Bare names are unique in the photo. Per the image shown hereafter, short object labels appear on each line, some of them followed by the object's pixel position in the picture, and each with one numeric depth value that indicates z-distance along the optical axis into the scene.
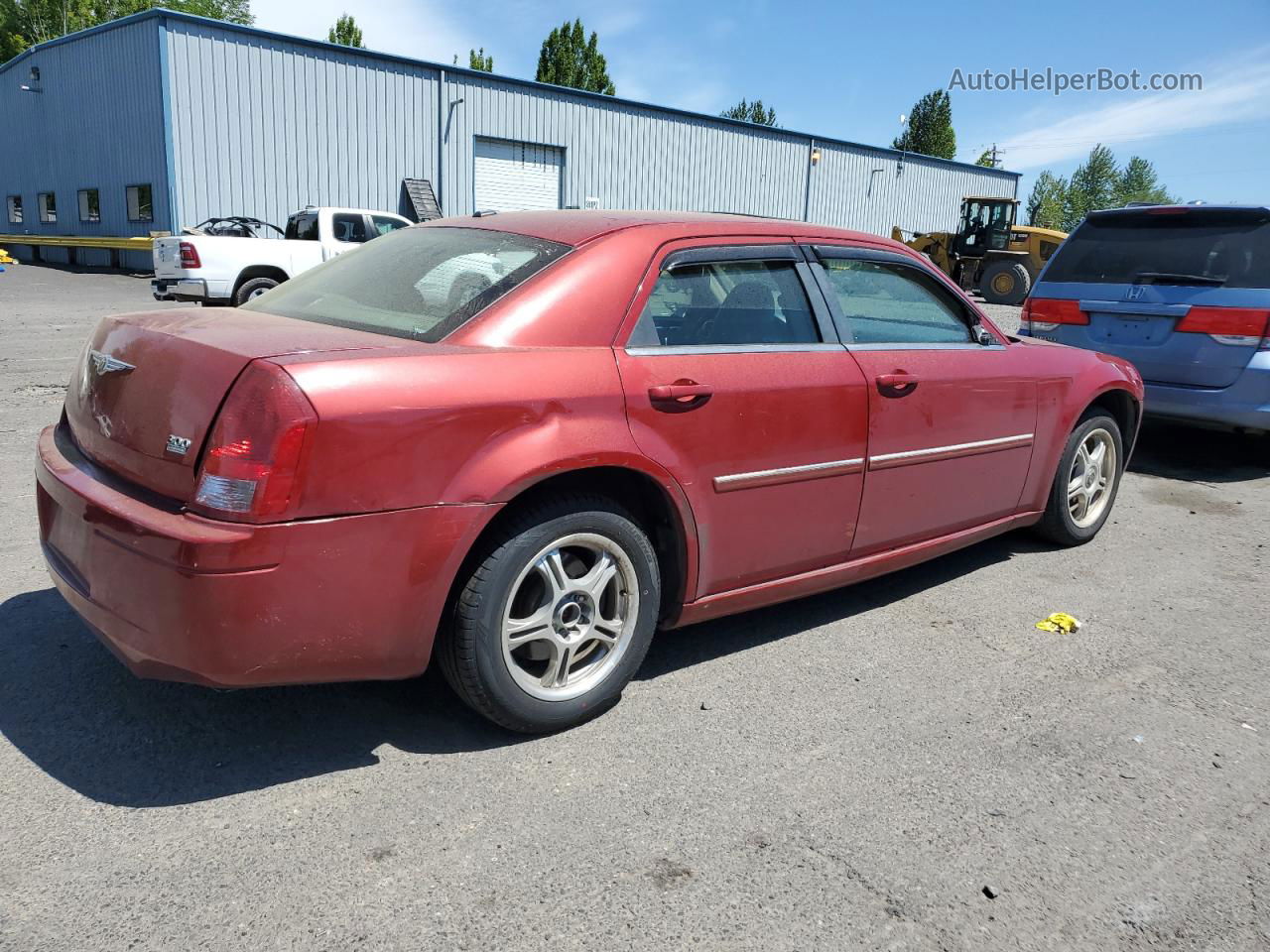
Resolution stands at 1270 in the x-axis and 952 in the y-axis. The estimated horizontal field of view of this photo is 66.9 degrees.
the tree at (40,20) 55.06
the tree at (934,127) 71.69
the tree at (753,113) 79.69
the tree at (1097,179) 115.78
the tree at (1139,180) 120.25
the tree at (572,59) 59.16
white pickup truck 13.36
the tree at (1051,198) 105.69
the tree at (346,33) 62.75
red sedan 2.31
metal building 21.97
